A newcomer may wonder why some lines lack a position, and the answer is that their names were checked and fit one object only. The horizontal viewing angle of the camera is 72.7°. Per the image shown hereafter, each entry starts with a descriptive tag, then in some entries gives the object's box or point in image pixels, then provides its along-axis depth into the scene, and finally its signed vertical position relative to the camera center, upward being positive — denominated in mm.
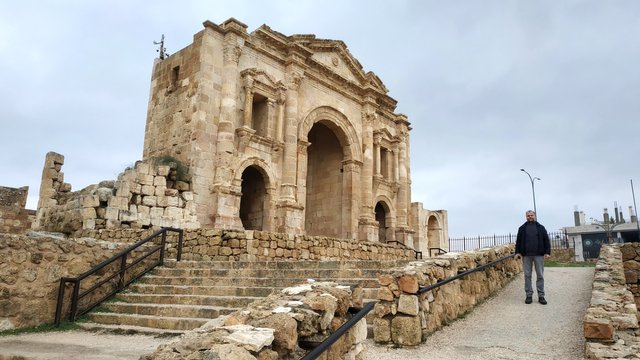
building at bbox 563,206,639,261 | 42938 +2885
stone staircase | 6039 -583
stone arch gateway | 14688 +4938
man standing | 7570 +209
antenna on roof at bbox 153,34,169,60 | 26872 +12474
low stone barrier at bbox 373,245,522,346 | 5148 -545
